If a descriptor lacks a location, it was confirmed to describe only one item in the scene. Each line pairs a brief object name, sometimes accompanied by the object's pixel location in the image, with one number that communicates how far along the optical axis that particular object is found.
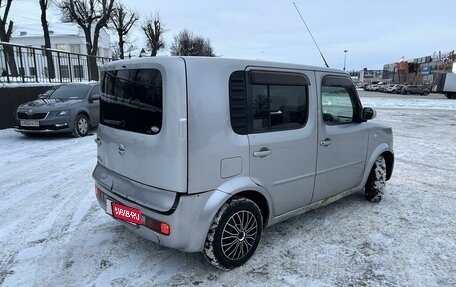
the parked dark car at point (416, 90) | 52.06
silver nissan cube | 2.91
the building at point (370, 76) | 101.49
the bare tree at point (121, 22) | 34.15
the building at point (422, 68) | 66.81
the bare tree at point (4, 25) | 25.84
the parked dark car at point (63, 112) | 9.77
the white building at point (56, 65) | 13.41
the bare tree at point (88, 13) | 29.27
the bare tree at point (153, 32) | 44.53
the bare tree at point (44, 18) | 24.84
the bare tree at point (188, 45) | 56.06
